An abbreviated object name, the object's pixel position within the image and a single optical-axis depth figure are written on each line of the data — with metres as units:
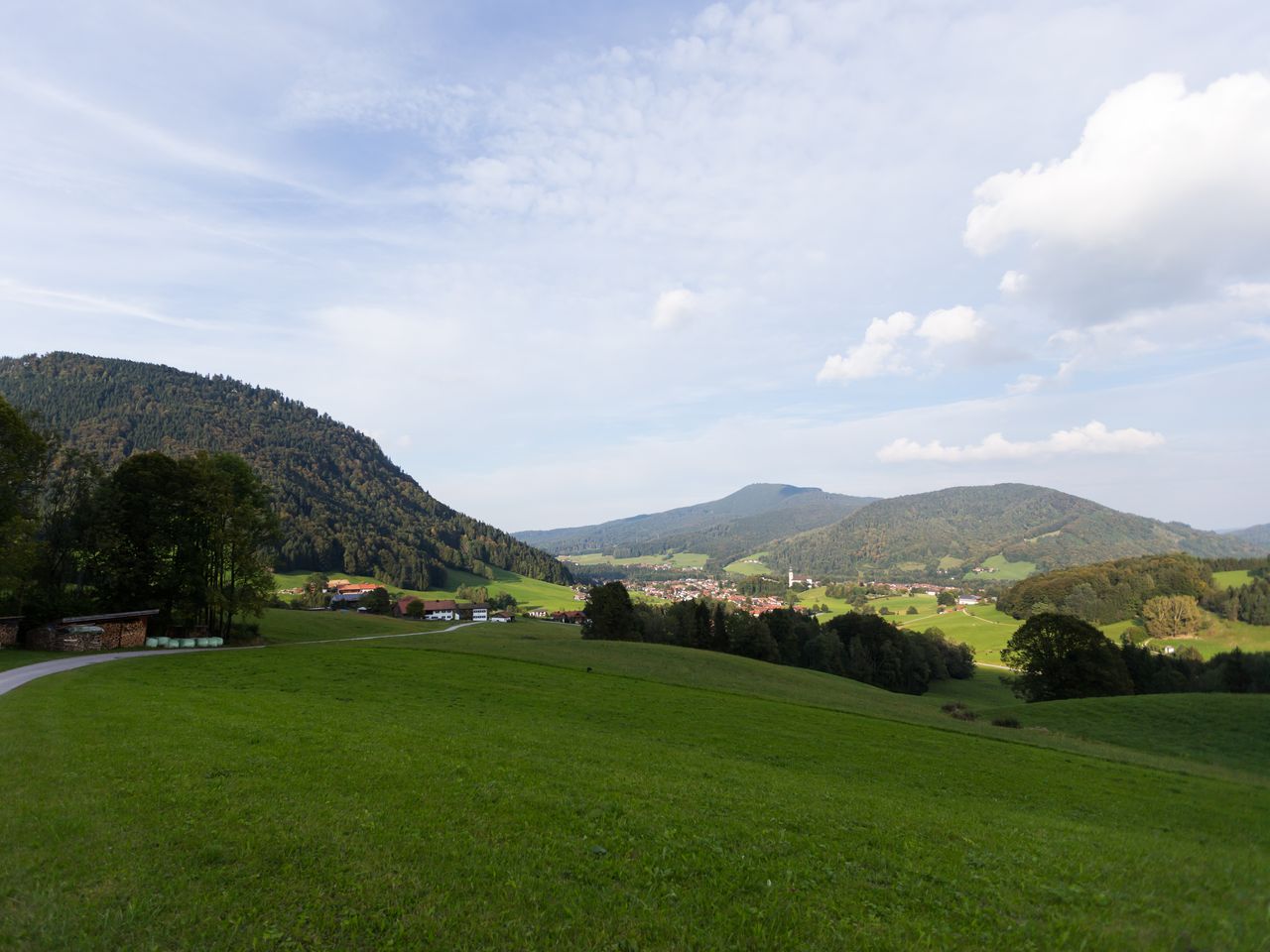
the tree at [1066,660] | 61.16
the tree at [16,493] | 35.69
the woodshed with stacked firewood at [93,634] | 40.06
